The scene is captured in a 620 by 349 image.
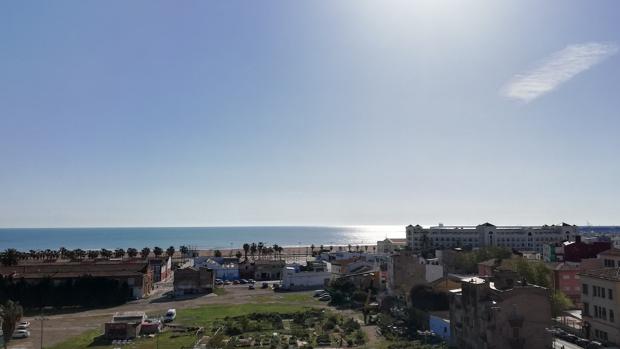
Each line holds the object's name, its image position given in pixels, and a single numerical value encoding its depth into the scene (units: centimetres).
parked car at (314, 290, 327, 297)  8942
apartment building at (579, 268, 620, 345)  4700
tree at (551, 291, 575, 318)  5695
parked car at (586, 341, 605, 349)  4628
